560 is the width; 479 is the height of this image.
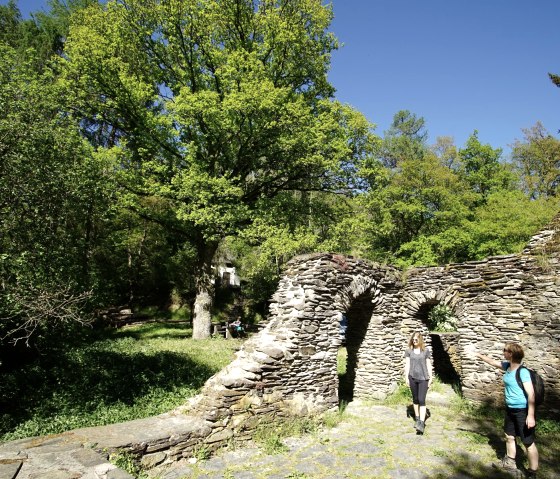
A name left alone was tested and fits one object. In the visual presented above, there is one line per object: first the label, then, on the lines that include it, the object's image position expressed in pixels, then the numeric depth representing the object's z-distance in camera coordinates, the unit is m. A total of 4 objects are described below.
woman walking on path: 6.86
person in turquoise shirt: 4.75
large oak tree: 13.45
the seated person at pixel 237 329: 18.89
